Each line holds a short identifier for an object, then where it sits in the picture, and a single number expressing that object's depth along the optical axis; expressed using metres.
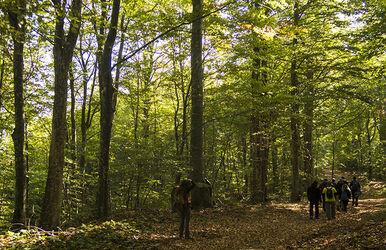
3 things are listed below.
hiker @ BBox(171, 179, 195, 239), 8.52
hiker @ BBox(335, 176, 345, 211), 13.44
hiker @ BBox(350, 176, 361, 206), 15.56
